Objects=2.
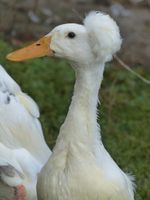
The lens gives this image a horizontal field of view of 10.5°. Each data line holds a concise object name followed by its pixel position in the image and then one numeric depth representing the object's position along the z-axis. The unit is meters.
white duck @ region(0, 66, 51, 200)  4.84
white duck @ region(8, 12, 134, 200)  4.26
